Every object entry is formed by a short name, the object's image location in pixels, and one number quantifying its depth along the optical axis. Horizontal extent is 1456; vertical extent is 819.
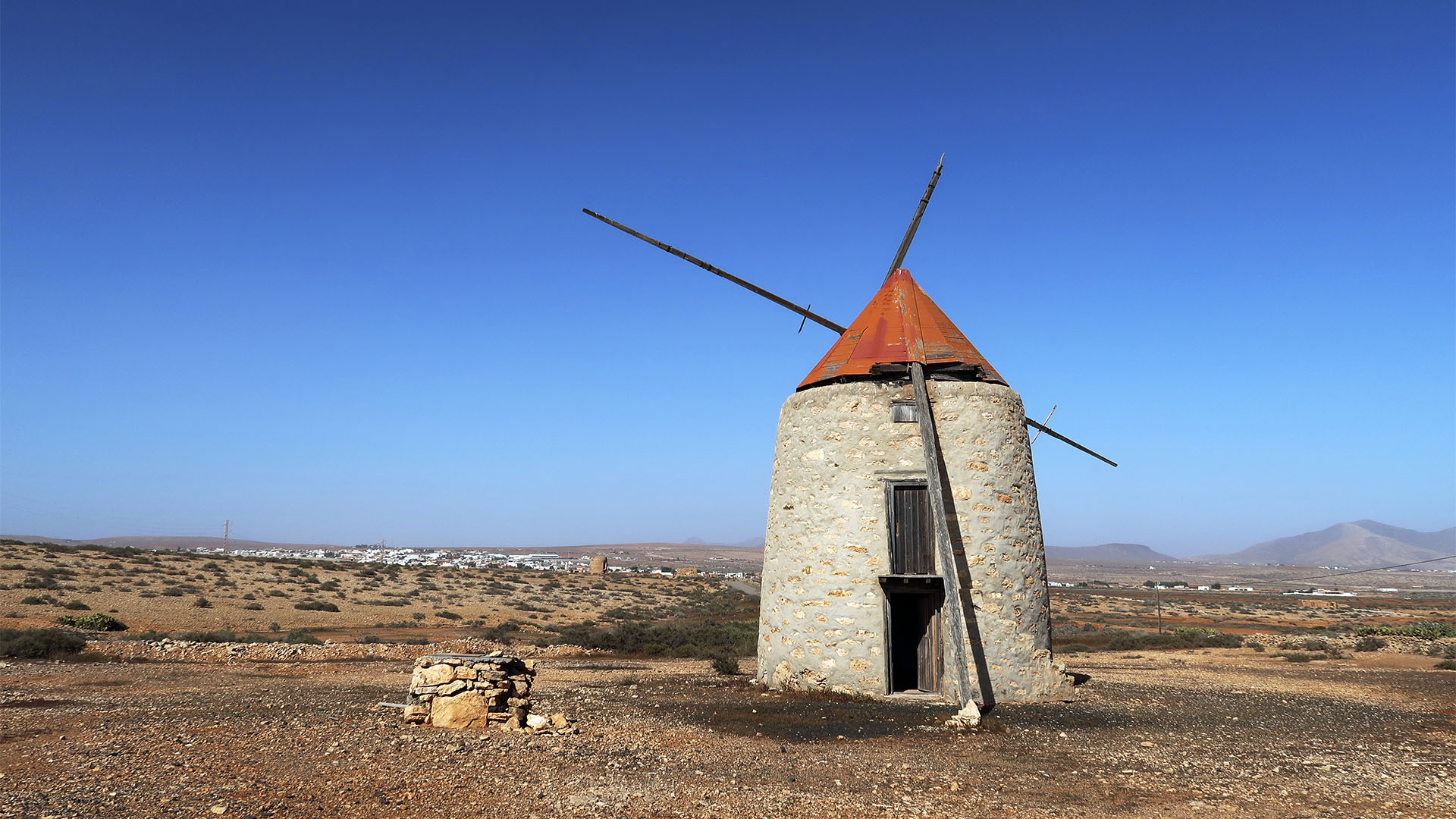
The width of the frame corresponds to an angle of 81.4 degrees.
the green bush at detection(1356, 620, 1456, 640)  27.41
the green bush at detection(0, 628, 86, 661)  14.88
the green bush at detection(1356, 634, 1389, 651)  23.06
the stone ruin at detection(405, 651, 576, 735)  9.10
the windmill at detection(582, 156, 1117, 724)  11.79
